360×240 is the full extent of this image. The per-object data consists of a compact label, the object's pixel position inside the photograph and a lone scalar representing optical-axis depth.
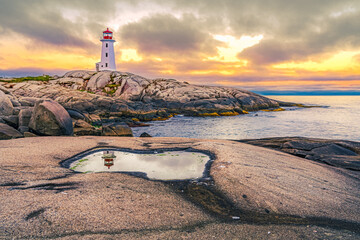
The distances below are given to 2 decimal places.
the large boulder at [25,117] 13.04
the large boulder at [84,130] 14.63
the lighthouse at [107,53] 64.06
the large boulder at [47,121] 11.80
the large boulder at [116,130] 14.87
